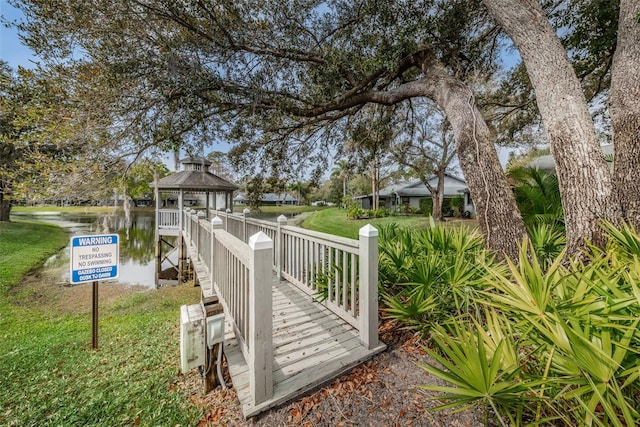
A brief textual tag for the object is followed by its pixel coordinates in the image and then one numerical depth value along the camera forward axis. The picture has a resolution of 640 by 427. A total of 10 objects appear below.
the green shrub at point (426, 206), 23.05
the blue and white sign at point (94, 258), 4.16
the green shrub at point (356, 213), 22.12
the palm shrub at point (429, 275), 3.10
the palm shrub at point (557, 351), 1.44
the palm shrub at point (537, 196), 5.36
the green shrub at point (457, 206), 20.97
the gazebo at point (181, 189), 12.15
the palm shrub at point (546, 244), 3.99
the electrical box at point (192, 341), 2.70
